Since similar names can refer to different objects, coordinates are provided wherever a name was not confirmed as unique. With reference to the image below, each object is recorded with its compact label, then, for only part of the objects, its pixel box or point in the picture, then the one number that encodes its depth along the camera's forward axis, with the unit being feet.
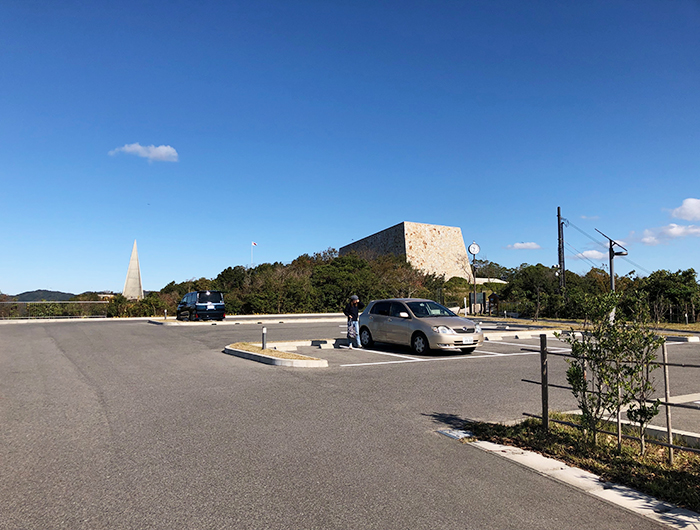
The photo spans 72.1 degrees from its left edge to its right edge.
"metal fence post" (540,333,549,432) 18.57
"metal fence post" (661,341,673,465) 15.17
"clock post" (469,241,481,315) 110.30
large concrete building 222.89
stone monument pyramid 165.68
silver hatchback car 43.32
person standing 49.03
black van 93.81
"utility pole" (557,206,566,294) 126.41
